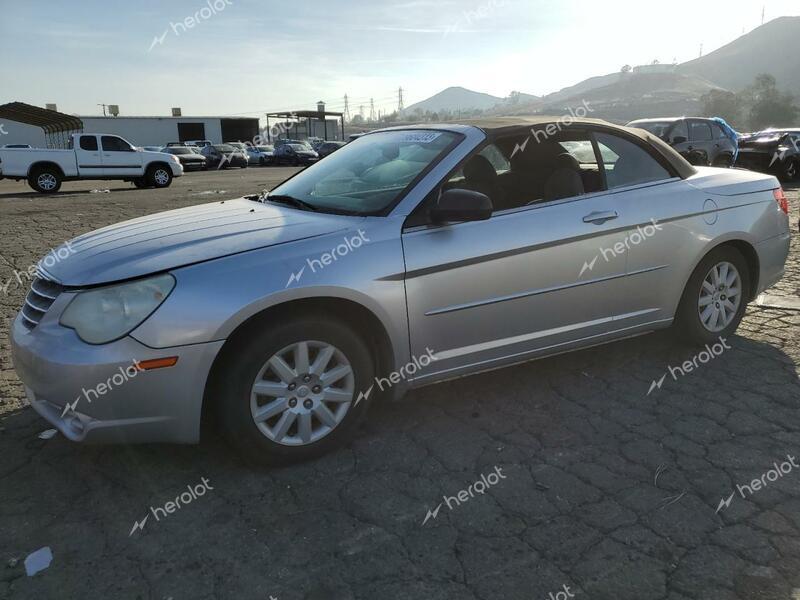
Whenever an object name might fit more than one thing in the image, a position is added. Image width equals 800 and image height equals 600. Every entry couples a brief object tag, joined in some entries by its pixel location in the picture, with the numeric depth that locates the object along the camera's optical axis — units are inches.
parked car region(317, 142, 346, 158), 1492.4
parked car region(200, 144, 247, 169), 1434.5
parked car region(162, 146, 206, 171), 1312.7
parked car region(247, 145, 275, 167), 1594.6
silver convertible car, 103.3
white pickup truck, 699.4
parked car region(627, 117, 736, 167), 575.5
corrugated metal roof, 1258.9
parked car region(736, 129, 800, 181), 649.0
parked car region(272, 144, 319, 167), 1498.5
